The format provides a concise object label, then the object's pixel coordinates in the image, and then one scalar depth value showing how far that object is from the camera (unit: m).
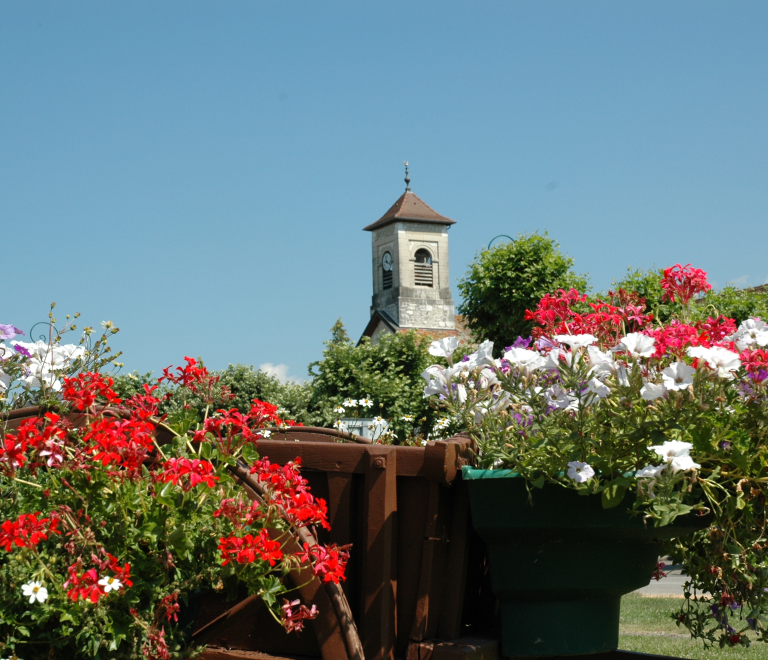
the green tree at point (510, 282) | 19.59
